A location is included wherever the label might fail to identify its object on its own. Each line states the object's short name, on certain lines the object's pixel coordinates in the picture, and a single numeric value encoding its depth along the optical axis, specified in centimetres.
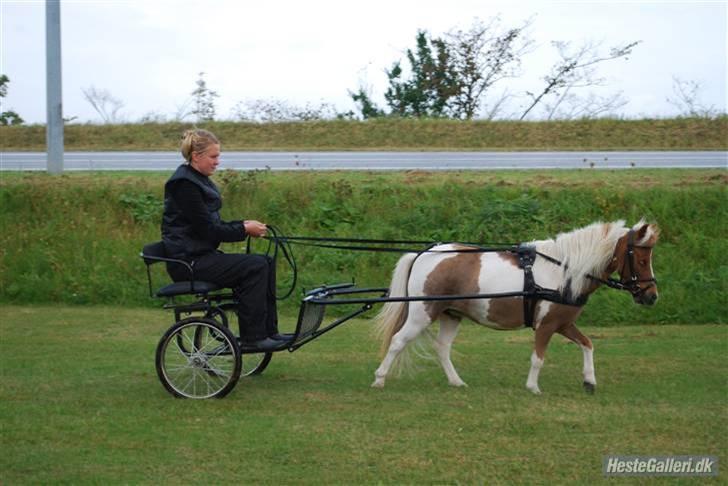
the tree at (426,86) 2750
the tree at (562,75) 2761
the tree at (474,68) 2728
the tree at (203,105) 2570
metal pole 1670
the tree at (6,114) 2800
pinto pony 892
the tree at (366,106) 2809
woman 848
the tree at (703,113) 2305
